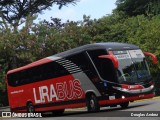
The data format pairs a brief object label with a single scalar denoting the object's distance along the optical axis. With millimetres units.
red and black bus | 20406
